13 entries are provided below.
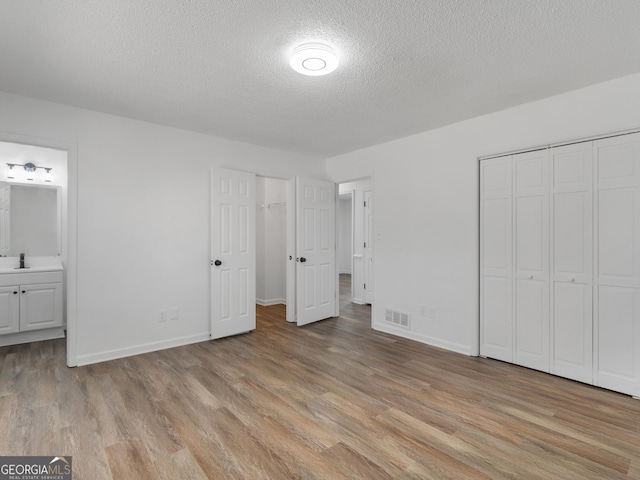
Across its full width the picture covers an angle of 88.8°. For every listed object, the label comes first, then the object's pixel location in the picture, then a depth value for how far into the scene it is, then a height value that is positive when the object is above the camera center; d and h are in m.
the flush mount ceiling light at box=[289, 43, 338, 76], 2.18 +1.25
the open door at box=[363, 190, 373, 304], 5.94 -0.12
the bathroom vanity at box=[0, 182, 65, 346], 3.88 -0.33
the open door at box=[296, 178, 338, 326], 4.77 -0.17
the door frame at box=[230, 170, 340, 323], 4.82 -0.10
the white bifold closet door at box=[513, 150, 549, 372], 3.07 -0.17
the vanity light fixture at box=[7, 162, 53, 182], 4.33 +0.95
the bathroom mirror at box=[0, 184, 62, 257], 4.38 +0.26
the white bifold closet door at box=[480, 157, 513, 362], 3.32 -0.21
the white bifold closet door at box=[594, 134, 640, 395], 2.59 -0.19
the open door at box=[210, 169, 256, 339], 4.05 -0.16
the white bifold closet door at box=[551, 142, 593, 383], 2.82 -0.20
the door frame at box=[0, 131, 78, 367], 3.16 -0.10
